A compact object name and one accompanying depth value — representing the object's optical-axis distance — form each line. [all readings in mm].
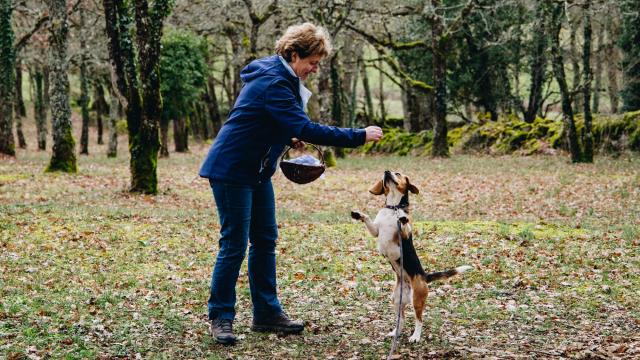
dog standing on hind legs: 5707
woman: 5445
